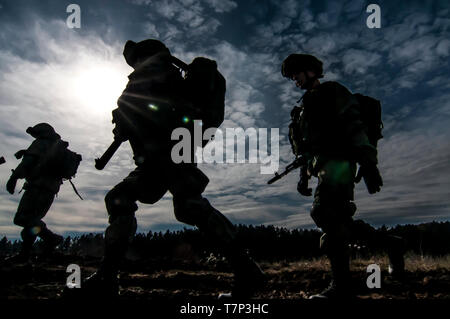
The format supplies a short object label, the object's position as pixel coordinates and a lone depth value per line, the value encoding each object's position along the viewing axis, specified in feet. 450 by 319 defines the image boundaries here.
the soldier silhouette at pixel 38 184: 19.84
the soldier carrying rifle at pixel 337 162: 8.34
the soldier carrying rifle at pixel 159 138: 7.47
